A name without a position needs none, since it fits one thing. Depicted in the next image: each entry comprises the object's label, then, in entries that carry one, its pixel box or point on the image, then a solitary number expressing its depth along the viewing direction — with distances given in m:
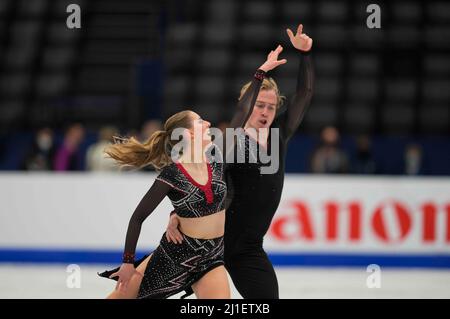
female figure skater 7.43
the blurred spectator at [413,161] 18.20
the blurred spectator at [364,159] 17.53
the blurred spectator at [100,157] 17.01
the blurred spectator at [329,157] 16.67
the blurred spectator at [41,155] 17.25
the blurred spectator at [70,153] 17.25
